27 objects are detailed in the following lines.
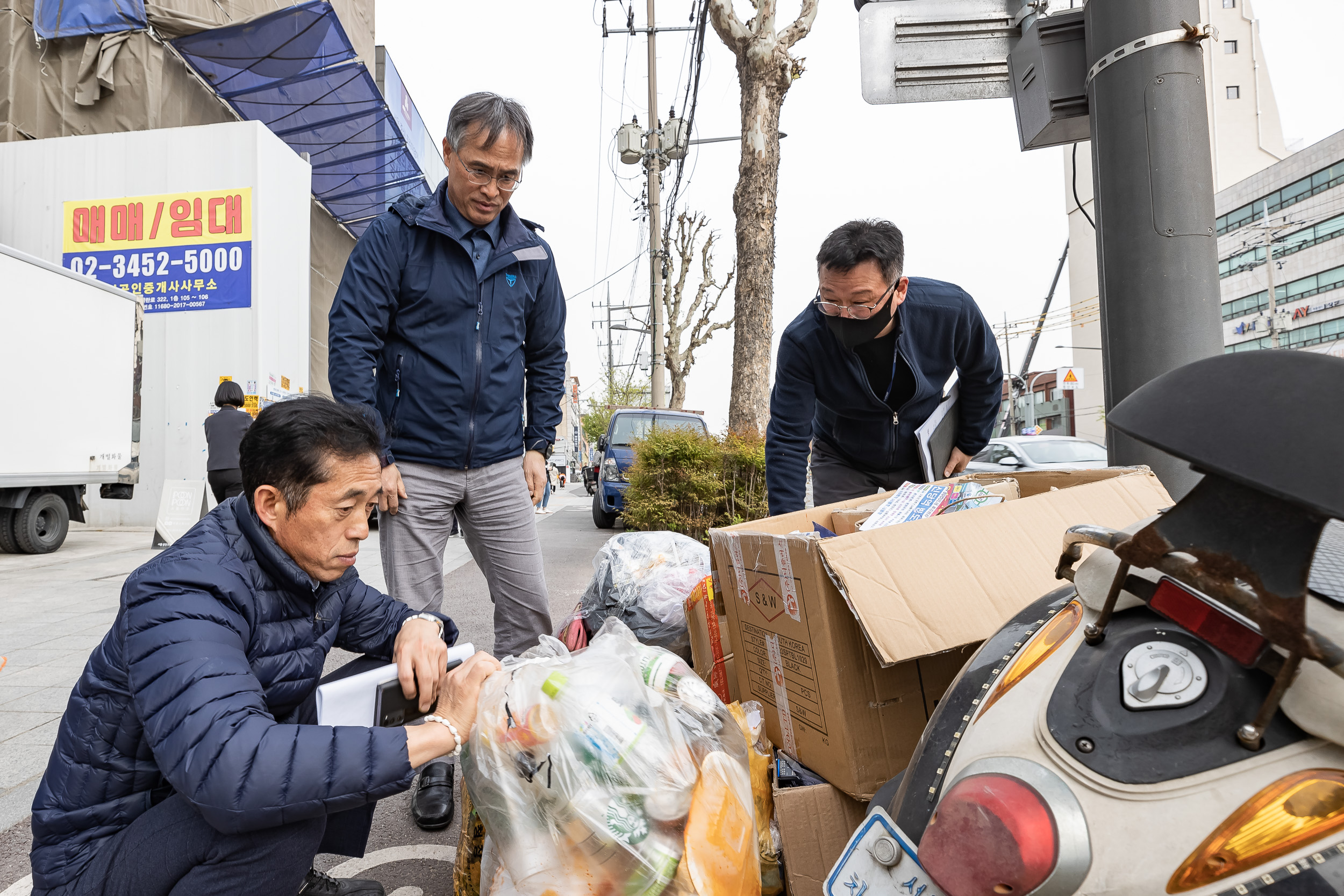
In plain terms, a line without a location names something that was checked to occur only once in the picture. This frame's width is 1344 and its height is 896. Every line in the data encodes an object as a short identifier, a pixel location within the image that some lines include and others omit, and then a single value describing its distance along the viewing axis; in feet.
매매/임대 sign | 35.99
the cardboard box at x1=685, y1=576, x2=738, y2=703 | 7.93
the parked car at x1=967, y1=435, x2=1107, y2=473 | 35.24
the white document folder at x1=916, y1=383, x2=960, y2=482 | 9.37
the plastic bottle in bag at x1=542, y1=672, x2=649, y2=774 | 4.61
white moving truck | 25.89
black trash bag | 10.09
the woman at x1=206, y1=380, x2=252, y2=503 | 24.18
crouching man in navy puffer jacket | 4.29
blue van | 37.11
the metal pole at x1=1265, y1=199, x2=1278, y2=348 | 84.07
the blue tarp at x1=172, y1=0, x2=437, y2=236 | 38.47
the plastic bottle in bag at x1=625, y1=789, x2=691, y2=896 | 4.42
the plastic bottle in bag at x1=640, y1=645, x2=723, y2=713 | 5.29
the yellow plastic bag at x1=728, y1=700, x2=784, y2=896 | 5.52
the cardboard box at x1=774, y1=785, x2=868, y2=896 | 5.30
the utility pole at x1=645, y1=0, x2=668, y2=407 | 57.00
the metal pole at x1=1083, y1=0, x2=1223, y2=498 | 7.91
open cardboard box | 5.10
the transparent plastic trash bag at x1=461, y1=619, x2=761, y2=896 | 4.46
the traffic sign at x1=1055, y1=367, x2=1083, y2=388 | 82.17
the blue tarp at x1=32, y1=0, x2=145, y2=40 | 38.42
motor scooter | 2.40
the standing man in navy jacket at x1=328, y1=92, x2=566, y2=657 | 8.16
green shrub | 25.38
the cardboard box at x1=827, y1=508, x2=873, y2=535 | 7.67
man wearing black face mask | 8.54
